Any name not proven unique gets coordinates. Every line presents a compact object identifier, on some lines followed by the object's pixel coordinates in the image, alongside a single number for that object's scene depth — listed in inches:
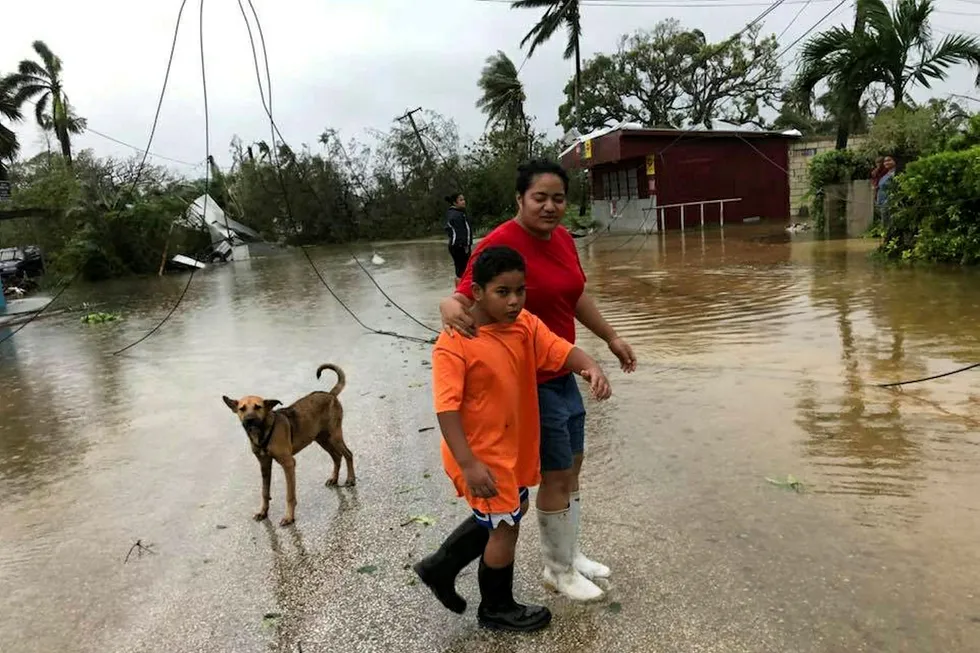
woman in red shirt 105.0
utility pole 1298.8
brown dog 147.6
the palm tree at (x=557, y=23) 1102.4
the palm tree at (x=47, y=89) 1403.8
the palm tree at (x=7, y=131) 1071.6
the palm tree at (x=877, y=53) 601.9
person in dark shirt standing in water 468.8
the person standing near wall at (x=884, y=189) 536.7
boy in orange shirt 94.3
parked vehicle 967.0
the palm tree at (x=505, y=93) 1419.8
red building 959.0
